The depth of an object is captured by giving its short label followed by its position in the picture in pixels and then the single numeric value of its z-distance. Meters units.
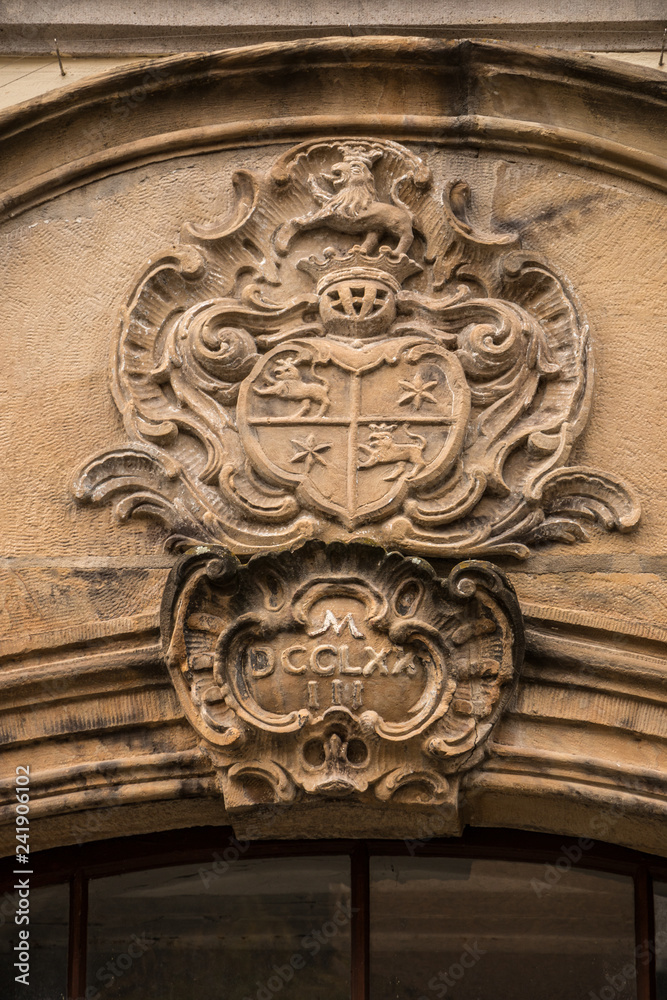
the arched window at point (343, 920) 5.28
